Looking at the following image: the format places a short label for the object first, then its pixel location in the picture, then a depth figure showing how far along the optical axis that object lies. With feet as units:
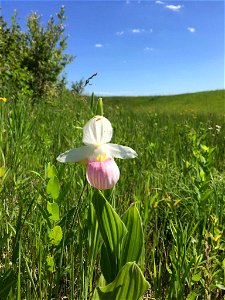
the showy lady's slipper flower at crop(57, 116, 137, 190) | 0.86
